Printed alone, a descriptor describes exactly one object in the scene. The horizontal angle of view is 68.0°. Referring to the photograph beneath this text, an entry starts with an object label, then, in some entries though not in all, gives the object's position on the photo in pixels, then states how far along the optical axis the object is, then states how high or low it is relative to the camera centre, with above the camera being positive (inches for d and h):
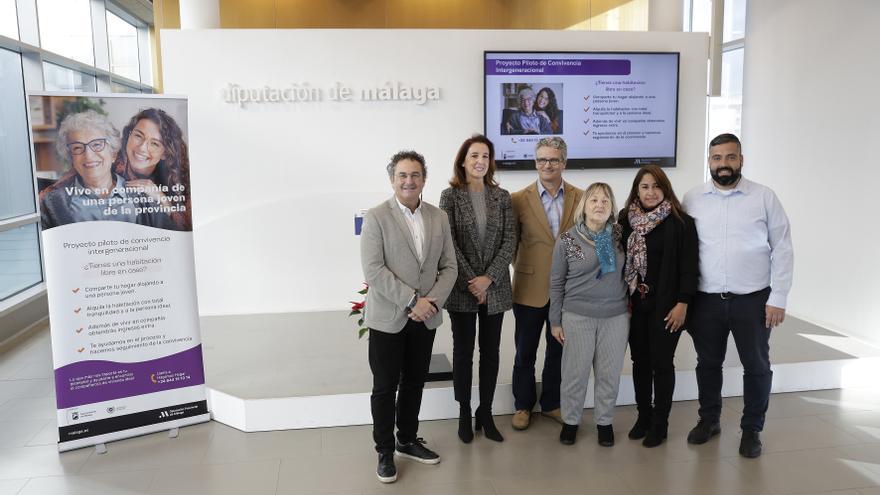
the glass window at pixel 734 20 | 274.2 +59.4
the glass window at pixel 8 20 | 247.3 +58.1
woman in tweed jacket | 127.6 -16.8
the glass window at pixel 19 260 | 257.4 -36.8
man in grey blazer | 114.3 -21.3
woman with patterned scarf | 125.5 -19.8
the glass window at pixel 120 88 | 405.4 +52.9
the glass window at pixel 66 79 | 301.3 +45.8
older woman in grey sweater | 126.1 -28.8
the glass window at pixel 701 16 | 306.5 +67.8
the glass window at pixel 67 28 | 300.0 +70.3
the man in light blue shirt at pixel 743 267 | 124.1 -20.5
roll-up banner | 131.3 -18.9
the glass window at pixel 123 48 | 415.2 +81.5
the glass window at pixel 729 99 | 282.7 +26.7
